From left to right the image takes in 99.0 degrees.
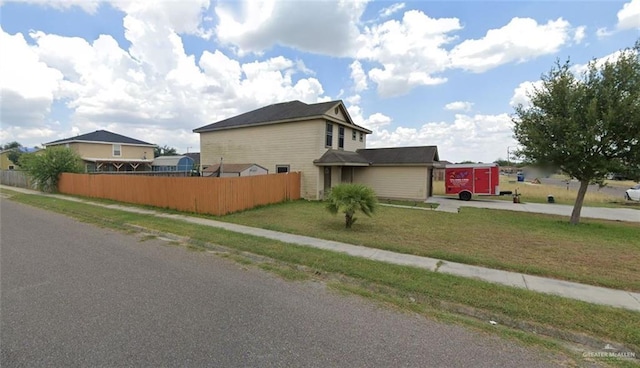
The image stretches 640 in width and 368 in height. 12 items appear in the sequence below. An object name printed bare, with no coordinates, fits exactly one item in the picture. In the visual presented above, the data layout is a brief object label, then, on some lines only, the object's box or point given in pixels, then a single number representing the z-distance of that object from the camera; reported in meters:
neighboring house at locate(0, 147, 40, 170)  48.71
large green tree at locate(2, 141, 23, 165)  53.95
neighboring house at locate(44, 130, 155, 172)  34.19
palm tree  8.96
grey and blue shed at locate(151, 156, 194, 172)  41.12
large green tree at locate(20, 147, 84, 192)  21.02
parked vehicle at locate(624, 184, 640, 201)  20.33
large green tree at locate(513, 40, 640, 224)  9.45
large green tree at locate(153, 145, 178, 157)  84.62
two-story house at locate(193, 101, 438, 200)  16.89
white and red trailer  19.09
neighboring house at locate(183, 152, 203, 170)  54.59
